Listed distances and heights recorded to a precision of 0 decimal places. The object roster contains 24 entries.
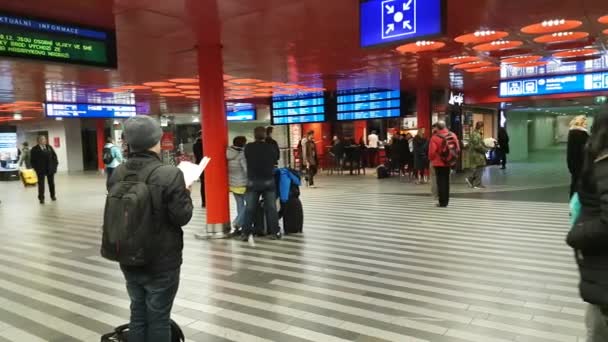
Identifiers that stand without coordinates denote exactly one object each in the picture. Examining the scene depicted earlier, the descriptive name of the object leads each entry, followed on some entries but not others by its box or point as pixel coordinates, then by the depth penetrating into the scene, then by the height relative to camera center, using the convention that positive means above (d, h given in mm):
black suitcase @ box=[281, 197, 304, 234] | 7871 -1192
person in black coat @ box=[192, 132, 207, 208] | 10633 -173
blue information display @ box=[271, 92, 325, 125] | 19312 +1095
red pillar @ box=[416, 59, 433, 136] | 16734 +886
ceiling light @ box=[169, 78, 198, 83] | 13859 +1661
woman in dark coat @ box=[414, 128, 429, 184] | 15422 -619
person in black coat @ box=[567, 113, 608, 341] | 1913 -369
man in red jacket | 9748 -426
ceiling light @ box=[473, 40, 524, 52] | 9343 +1582
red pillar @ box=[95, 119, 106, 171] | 28389 +587
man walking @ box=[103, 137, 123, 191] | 12367 -301
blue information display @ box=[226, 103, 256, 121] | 26570 +1398
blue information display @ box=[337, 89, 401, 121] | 17875 +1093
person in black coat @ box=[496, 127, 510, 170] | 19859 -517
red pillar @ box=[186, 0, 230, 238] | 7910 +13
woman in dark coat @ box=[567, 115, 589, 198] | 7430 -217
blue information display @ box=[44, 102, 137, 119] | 17906 +1224
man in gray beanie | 2537 -419
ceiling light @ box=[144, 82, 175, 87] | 14588 +1661
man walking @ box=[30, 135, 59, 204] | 13180 -388
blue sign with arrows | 5121 +1179
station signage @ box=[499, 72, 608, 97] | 14013 +1259
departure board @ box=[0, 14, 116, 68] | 5805 +1239
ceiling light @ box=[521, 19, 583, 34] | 7833 +1598
